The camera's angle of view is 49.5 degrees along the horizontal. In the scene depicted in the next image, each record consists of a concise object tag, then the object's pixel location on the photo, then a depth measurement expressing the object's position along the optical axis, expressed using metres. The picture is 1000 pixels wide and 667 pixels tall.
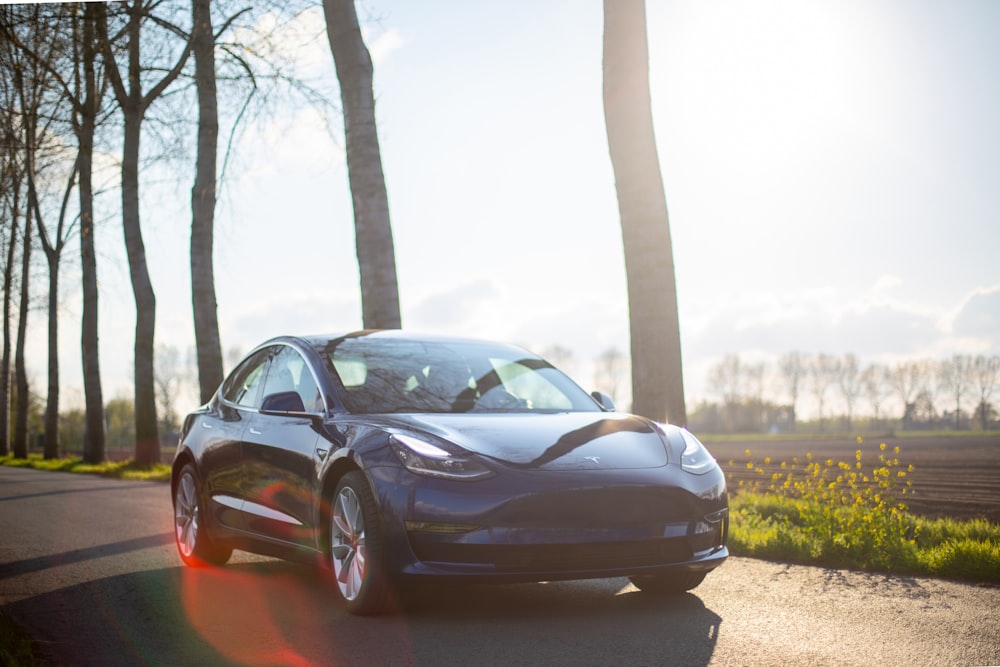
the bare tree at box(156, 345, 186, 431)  93.44
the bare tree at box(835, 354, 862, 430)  82.81
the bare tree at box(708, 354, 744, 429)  117.12
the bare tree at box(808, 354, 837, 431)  92.41
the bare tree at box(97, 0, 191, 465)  22.08
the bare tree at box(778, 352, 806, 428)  103.00
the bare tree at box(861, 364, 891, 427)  57.64
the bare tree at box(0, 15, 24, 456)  16.57
